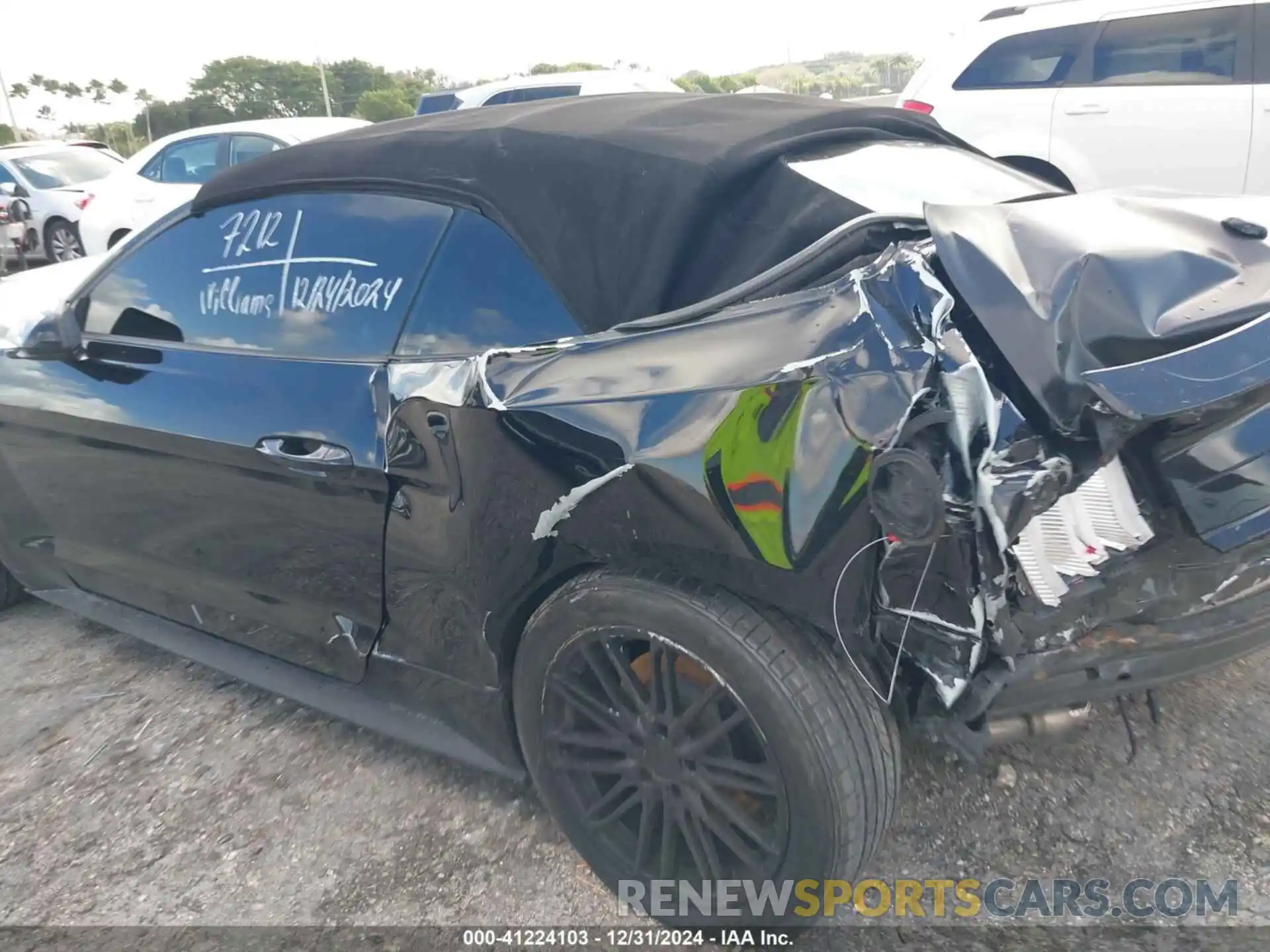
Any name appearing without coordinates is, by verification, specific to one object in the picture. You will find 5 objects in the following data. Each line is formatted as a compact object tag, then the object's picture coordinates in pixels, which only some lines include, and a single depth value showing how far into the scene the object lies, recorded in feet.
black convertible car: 5.36
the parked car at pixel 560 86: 33.68
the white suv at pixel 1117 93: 18.95
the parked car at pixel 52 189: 37.32
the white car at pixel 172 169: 27.81
